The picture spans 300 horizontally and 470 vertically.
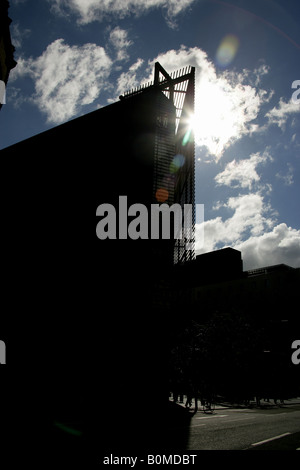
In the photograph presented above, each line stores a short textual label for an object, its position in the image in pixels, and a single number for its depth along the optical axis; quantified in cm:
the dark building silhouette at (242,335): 2705
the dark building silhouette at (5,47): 1876
